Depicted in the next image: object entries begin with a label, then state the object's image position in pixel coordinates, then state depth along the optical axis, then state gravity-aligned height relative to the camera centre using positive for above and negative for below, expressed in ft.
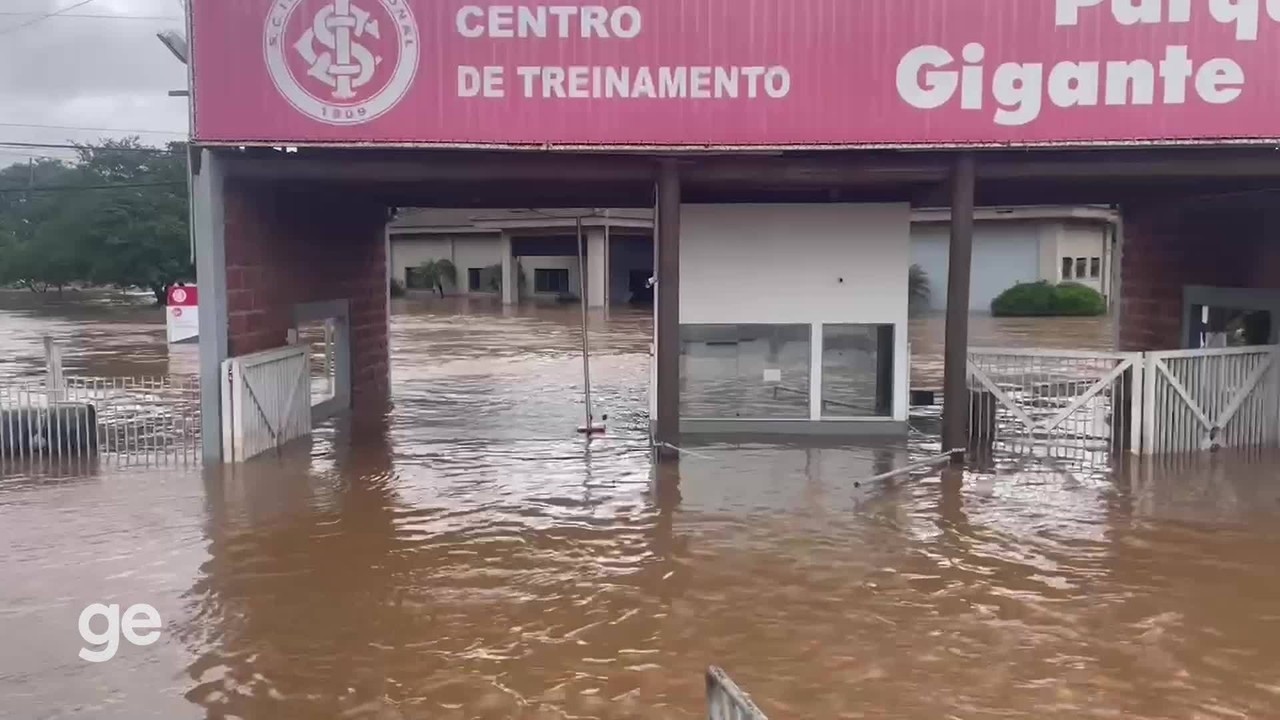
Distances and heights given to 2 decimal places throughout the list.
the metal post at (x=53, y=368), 45.32 -3.29
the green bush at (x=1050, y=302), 146.20 -1.52
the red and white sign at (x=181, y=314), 69.92 -1.47
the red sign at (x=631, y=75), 39.22 +8.18
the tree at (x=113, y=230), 178.50 +10.85
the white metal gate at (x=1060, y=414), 42.80 -5.33
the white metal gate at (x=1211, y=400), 43.21 -4.59
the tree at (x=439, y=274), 203.72 +3.47
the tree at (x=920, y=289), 151.53 +0.33
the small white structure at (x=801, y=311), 47.03 -0.88
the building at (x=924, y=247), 151.53 +6.99
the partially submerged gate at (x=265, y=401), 41.78 -4.70
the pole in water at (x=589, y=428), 48.91 -6.53
